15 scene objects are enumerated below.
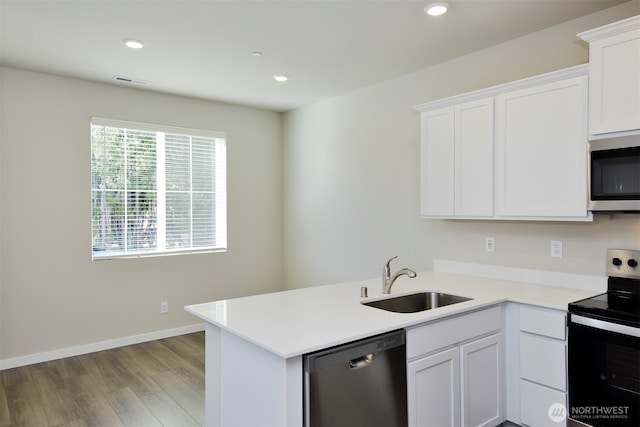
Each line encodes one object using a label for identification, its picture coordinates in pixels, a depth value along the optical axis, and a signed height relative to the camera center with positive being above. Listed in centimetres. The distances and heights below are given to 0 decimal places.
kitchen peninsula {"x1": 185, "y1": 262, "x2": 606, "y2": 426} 168 -53
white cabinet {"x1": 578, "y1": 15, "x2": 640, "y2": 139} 213 +71
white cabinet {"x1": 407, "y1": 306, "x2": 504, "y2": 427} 209 -88
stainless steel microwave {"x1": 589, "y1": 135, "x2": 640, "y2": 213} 218 +20
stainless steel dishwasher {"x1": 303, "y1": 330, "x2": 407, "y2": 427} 169 -76
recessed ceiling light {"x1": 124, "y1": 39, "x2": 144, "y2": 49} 305 +128
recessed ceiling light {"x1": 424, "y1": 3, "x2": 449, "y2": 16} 250 +126
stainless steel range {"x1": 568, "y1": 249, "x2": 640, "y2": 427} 198 -76
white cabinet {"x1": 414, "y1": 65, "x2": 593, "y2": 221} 244 +40
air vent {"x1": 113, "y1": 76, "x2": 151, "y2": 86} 397 +131
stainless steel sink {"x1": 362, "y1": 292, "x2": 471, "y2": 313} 263 -59
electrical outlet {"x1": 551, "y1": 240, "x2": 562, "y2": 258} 281 -26
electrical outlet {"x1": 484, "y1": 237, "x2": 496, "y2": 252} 319 -26
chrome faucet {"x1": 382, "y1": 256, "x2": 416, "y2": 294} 263 -44
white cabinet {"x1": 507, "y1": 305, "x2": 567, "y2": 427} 230 -89
